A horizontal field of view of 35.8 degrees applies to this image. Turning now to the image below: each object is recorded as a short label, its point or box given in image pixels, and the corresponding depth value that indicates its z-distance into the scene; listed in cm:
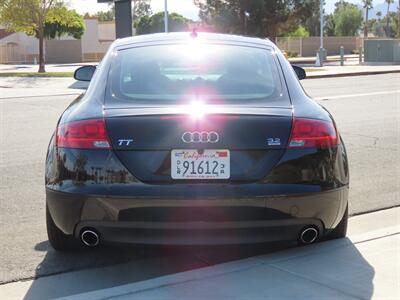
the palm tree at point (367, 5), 11683
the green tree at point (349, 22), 8356
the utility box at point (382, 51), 3903
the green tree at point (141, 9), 12185
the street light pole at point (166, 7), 3657
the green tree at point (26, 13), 3322
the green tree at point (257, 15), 5075
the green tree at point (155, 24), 7525
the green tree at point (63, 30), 6531
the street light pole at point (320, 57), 3681
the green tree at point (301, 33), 7419
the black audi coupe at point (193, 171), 370
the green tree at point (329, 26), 8988
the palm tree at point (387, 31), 9961
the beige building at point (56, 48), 5847
